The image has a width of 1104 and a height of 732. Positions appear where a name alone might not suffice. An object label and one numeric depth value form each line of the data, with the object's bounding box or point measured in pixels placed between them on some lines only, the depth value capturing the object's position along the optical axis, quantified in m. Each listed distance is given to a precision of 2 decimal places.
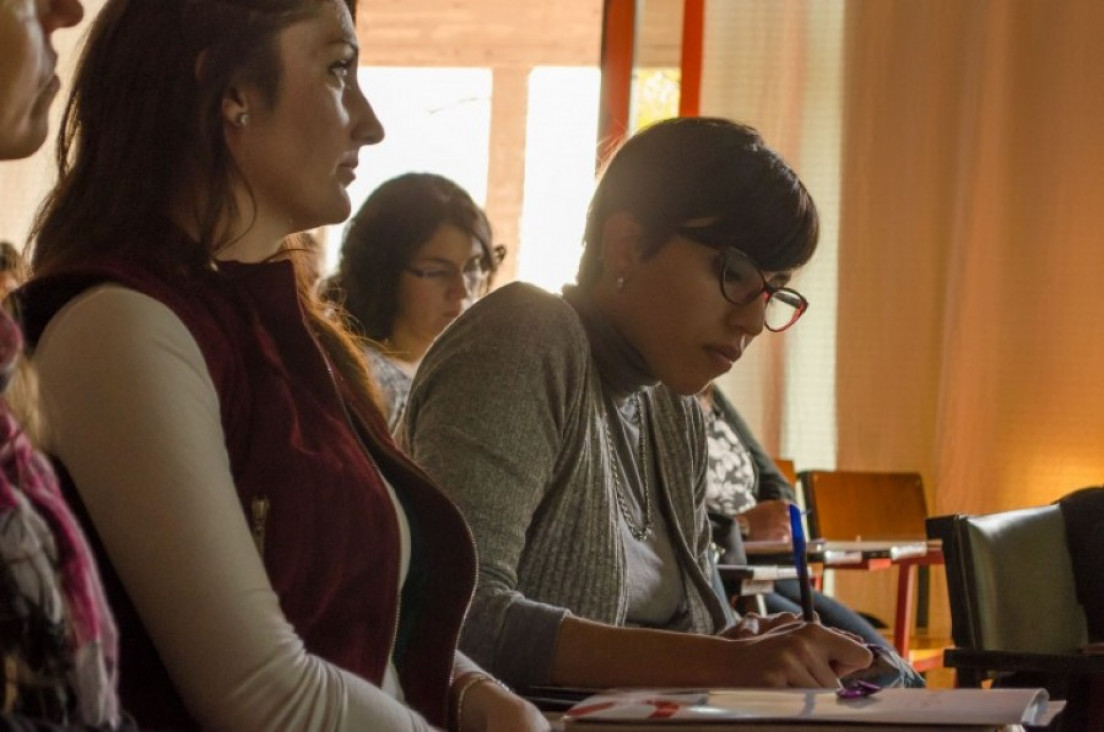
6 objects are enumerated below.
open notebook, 2.25
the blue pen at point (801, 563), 2.82
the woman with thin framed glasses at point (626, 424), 2.66
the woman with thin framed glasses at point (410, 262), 5.05
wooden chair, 6.24
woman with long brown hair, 2.19
